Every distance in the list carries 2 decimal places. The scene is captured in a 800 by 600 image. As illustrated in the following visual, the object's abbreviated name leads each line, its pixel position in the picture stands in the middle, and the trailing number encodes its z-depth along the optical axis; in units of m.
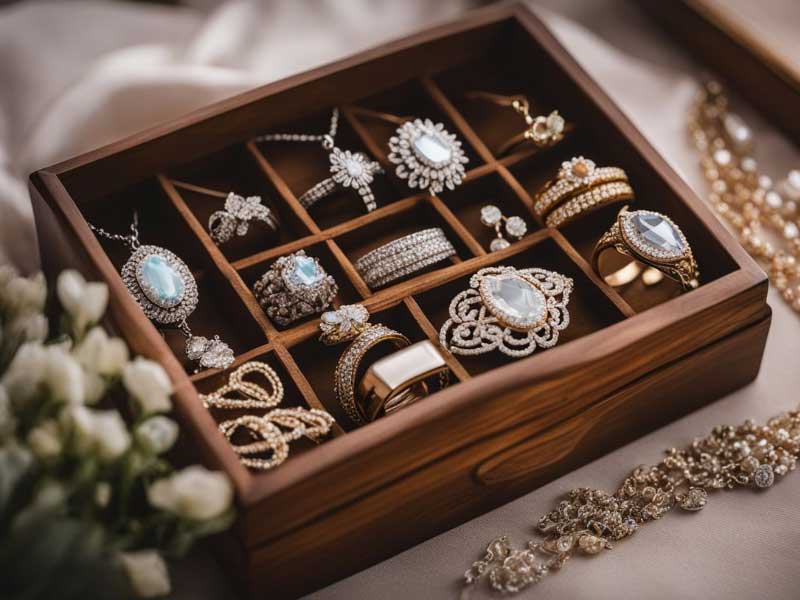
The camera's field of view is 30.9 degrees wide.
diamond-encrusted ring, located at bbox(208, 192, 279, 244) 0.35
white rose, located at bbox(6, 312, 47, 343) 0.29
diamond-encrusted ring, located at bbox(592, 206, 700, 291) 0.33
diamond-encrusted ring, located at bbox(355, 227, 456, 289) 0.34
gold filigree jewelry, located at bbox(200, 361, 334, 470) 0.31
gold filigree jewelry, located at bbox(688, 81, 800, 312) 0.39
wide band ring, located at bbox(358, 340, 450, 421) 0.31
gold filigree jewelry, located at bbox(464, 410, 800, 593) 0.32
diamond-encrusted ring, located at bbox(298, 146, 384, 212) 0.35
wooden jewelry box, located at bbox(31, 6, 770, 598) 0.30
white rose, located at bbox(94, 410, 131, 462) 0.27
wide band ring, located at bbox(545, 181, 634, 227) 0.34
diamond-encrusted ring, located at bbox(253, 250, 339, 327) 0.33
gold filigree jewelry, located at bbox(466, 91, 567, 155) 0.36
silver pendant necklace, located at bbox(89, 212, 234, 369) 0.33
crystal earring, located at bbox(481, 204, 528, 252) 0.35
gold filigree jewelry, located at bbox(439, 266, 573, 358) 0.33
